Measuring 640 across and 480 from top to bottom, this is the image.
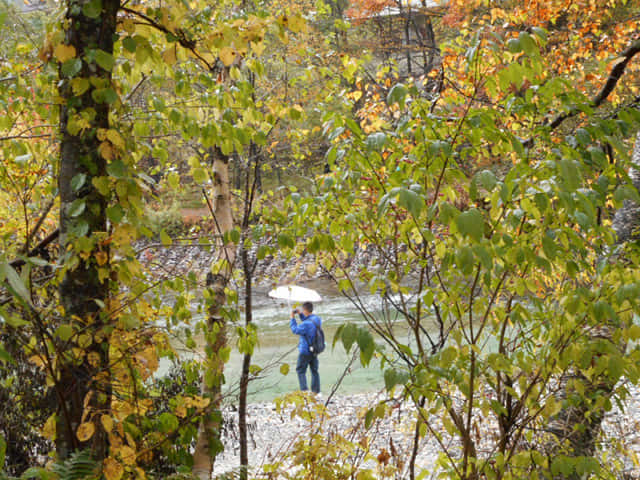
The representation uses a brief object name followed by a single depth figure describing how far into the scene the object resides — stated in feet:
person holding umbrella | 57.72
